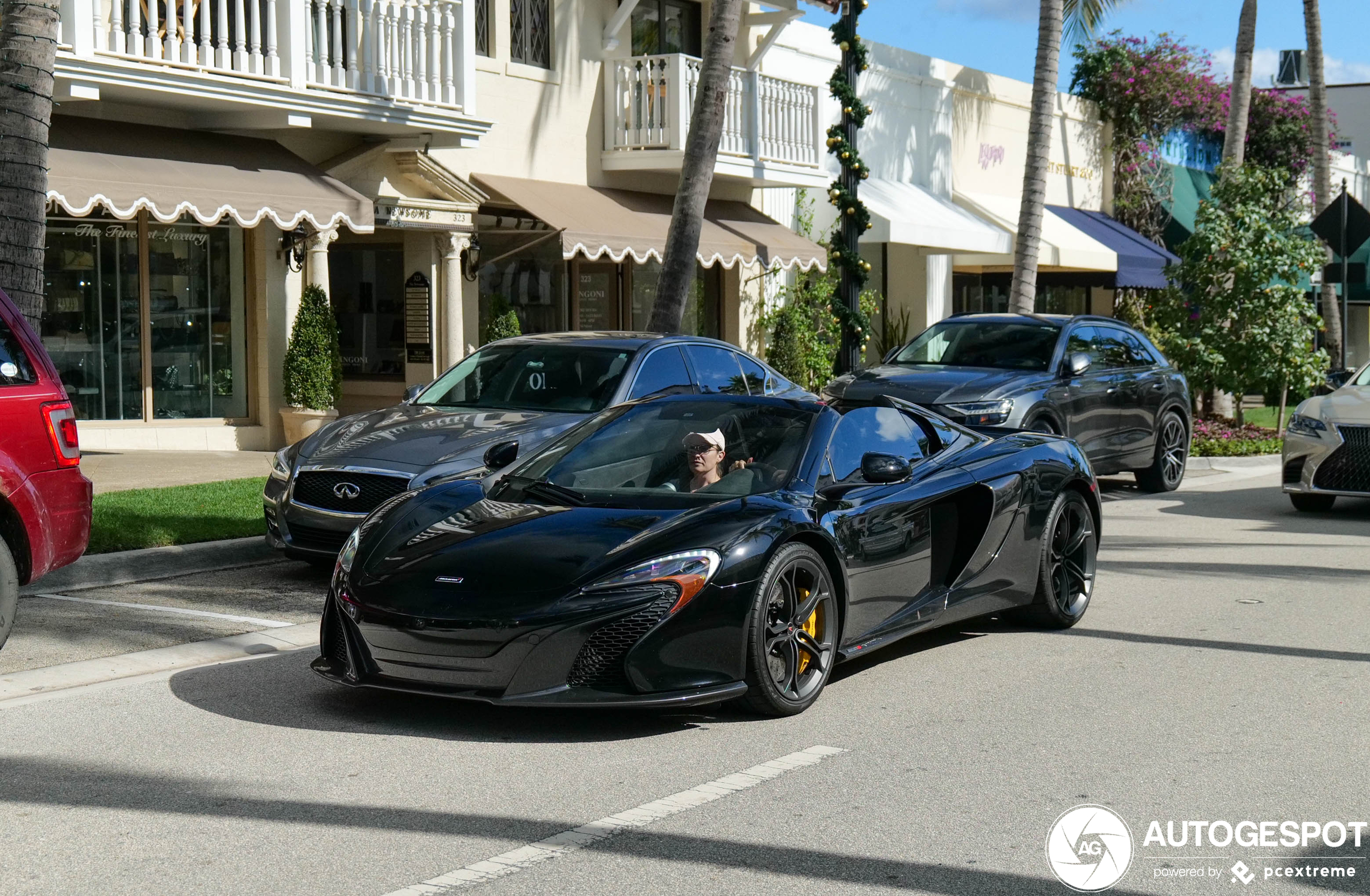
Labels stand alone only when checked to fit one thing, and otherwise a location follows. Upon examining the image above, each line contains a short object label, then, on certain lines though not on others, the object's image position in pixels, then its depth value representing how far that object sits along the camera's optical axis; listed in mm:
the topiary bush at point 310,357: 16969
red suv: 6984
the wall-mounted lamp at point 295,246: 17234
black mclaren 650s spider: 5848
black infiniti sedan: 9367
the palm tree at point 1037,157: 20844
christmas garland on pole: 19906
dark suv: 13703
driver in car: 6879
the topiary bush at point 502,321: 18531
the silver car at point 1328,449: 13039
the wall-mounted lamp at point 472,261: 19281
